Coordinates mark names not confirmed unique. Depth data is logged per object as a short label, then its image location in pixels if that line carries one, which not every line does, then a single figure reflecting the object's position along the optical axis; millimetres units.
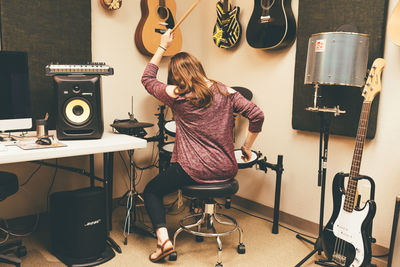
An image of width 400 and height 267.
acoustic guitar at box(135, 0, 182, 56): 2971
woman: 2084
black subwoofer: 2082
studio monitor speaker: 2131
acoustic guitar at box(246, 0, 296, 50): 2625
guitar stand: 1925
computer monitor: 2133
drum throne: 2064
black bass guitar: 1846
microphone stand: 2155
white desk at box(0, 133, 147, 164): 1755
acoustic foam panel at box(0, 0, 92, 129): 2418
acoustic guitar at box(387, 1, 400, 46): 2012
